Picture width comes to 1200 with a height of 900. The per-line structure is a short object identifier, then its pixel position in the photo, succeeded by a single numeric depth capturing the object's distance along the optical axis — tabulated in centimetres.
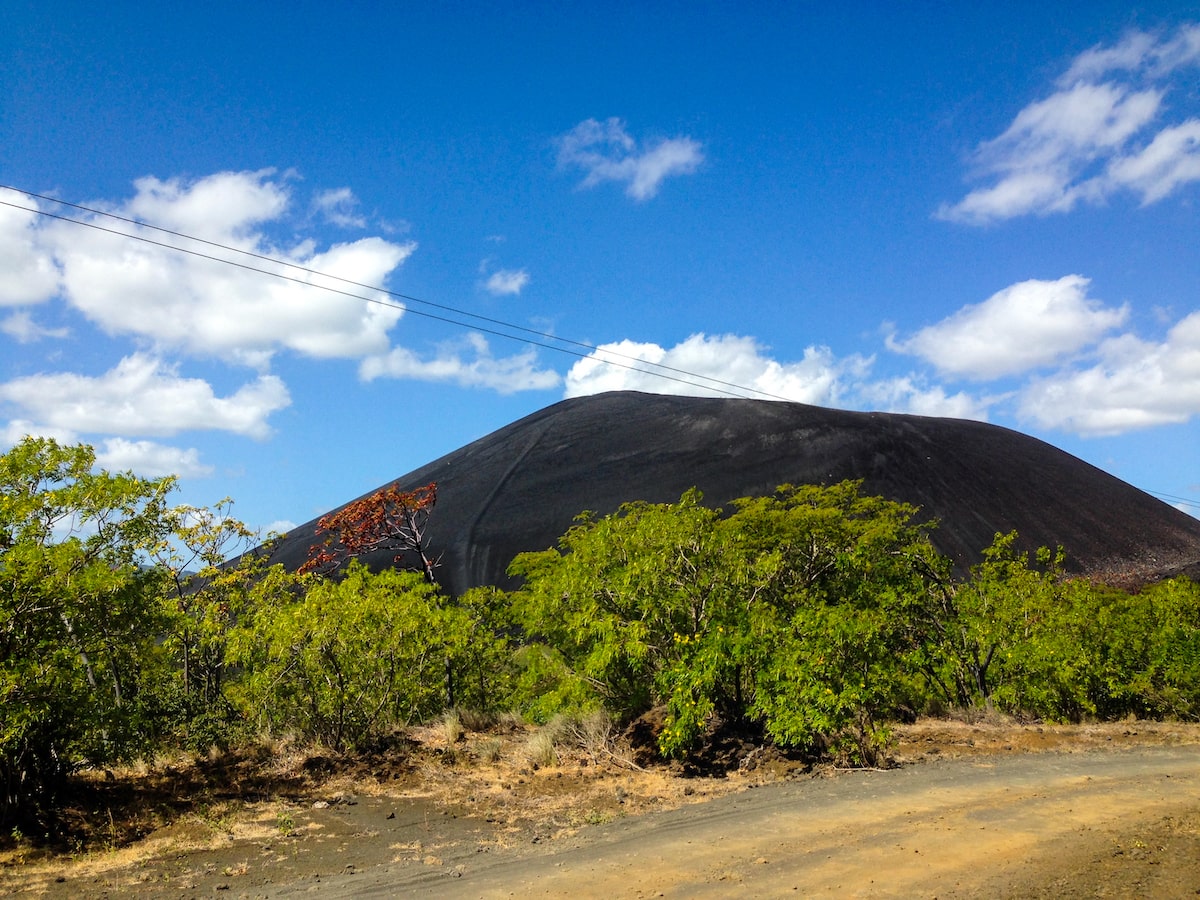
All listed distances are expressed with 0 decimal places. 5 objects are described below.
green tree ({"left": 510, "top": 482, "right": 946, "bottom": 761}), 1180
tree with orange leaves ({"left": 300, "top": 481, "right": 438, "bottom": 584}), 3300
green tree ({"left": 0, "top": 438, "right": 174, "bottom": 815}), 971
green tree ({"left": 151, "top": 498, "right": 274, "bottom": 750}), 1404
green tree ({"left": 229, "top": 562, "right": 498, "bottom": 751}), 1386
